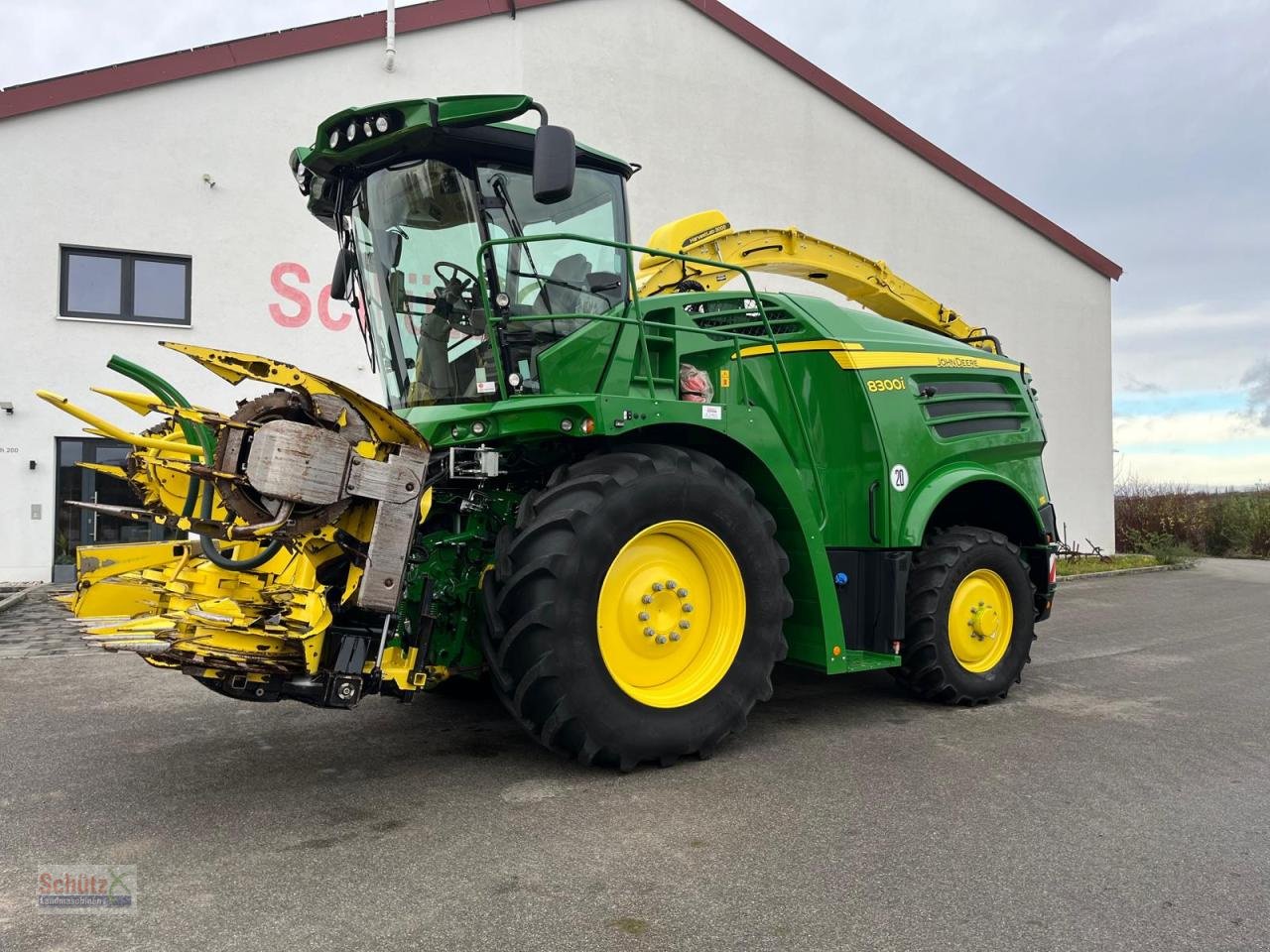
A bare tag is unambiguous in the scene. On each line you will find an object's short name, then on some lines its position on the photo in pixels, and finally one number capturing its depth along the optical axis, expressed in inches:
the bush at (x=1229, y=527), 887.1
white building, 462.9
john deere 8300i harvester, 146.3
